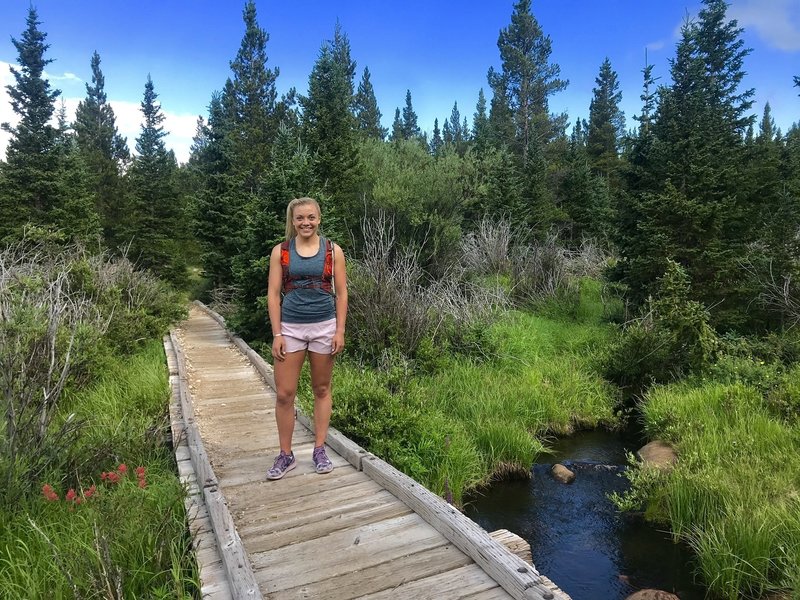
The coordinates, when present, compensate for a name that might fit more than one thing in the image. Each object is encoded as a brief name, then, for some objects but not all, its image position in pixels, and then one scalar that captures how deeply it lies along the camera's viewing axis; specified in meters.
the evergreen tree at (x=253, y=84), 33.88
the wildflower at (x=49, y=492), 3.27
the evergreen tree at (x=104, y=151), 25.34
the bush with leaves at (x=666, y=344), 8.56
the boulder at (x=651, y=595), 3.97
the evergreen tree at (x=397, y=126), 66.54
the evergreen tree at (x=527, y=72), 35.28
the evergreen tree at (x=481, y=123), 32.91
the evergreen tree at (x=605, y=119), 39.84
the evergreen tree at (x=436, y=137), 80.38
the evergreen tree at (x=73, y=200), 18.42
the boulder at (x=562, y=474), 6.48
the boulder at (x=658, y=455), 6.07
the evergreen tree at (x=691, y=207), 10.98
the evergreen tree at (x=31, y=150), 18.28
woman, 3.76
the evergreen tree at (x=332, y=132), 15.35
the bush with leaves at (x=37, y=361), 3.81
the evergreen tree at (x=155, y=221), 19.66
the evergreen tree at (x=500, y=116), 37.31
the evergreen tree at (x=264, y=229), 9.45
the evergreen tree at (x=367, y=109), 47.25
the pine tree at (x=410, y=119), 71.25
